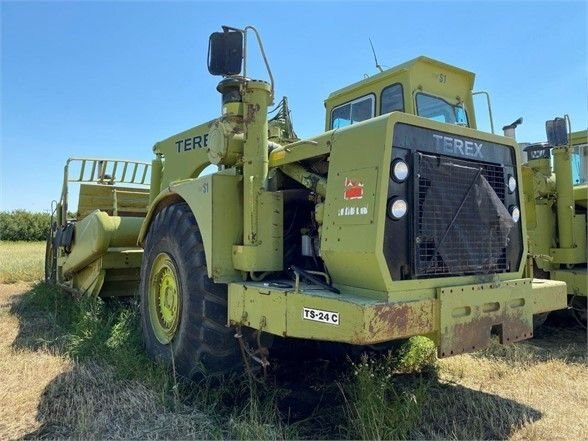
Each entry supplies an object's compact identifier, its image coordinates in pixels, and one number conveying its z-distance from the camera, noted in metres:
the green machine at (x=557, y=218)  6.25
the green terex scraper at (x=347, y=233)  2.94
